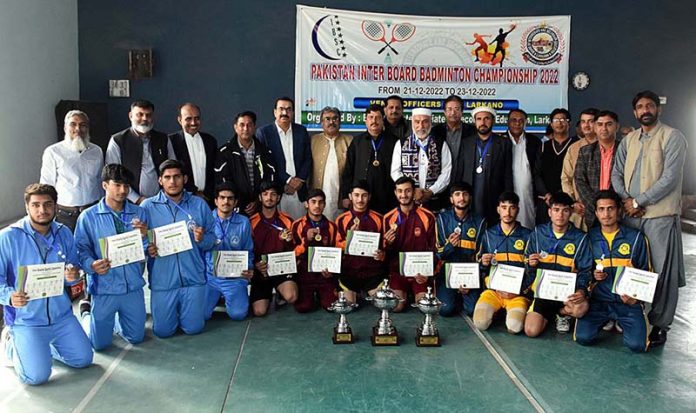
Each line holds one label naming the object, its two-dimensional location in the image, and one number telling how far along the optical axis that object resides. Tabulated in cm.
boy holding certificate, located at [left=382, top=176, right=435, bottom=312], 491
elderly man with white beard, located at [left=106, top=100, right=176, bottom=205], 488
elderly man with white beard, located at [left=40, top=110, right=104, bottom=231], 474
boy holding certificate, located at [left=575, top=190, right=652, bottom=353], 408
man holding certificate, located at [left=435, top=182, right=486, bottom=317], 477
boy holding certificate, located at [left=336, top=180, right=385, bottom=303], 493
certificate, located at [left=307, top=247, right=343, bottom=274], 471
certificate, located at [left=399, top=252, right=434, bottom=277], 461
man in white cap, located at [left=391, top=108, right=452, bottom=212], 512
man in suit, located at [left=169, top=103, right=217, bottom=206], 507
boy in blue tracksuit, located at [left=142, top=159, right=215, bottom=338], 420
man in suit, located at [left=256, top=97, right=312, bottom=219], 535
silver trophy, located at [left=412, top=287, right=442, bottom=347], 397
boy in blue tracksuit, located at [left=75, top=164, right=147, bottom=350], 391
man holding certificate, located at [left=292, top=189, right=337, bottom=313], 489
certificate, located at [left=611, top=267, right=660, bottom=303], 387
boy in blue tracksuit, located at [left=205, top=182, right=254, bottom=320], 462
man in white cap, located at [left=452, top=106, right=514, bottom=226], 512
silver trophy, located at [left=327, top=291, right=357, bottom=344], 402
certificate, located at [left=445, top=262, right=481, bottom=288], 449
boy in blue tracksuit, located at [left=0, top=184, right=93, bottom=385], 336
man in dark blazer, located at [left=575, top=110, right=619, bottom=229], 454
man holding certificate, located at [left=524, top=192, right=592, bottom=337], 413
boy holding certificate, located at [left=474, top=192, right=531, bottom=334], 436
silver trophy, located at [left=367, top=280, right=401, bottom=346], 402
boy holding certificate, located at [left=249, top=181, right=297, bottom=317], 482
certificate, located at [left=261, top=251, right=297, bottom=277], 470
